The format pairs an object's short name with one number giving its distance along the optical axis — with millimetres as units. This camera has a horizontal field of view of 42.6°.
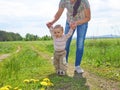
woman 3270
